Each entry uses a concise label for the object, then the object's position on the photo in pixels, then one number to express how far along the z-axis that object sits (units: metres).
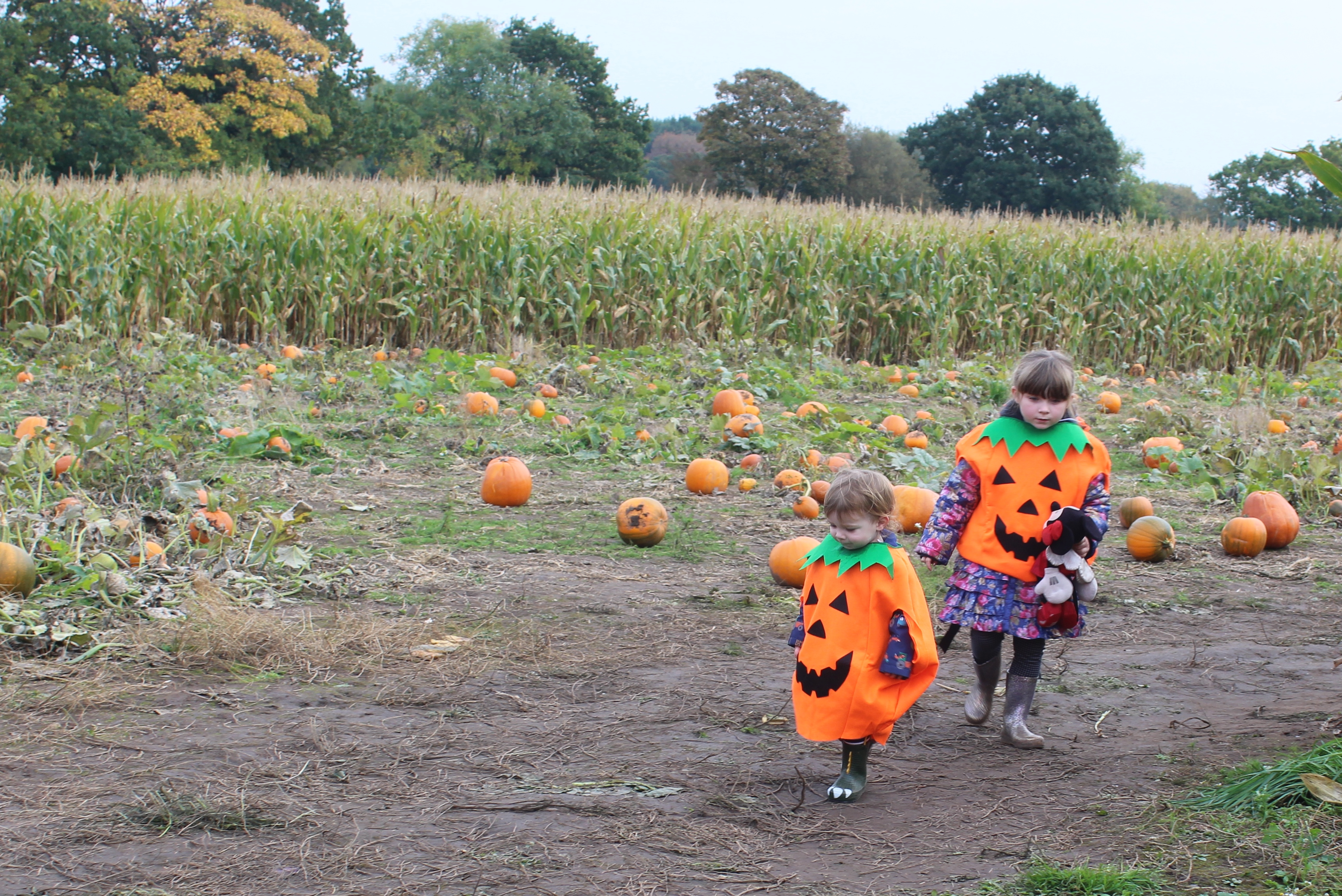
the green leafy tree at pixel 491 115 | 48.28
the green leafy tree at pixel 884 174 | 58.12
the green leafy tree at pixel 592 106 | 51.19
